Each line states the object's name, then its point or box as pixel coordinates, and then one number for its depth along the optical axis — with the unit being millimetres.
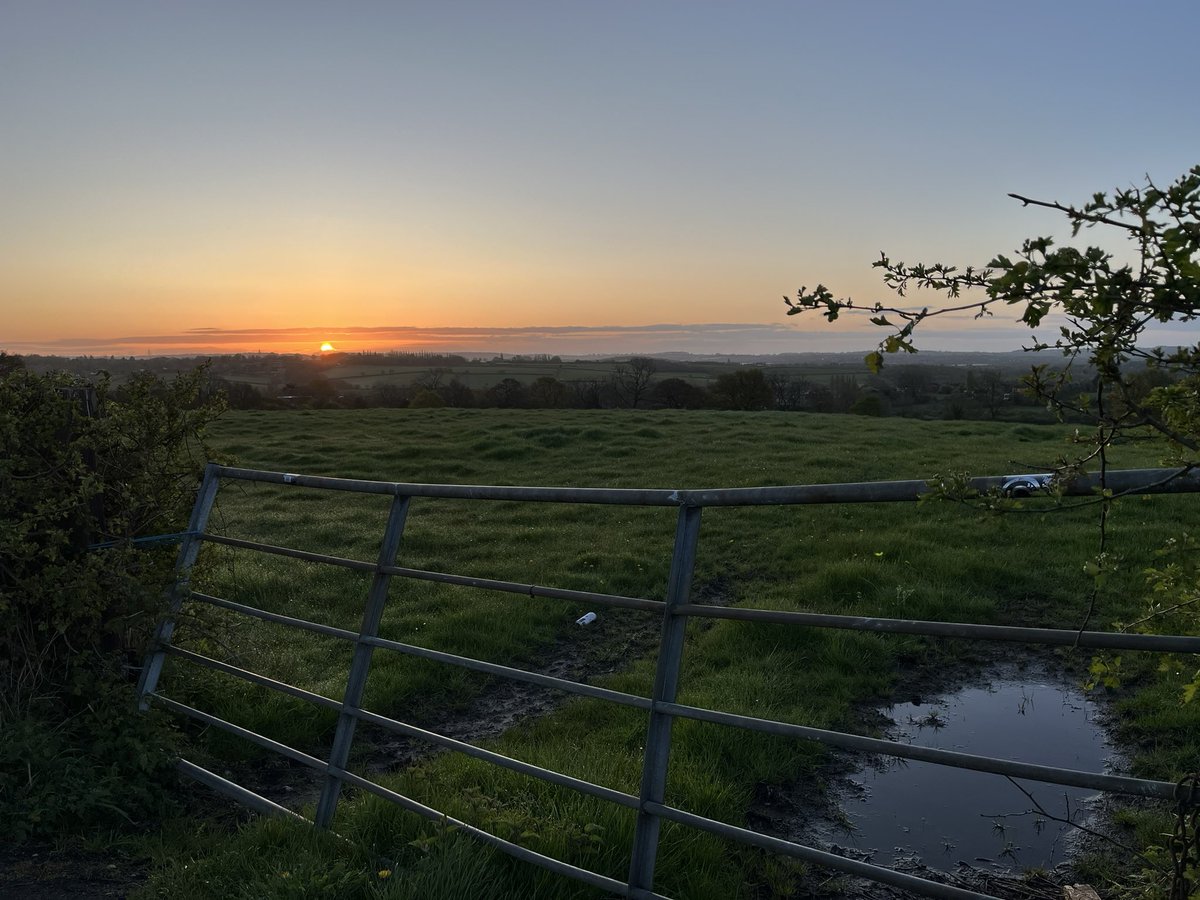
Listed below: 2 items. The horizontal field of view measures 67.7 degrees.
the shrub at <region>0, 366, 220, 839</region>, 4469
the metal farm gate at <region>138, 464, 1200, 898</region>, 2223
